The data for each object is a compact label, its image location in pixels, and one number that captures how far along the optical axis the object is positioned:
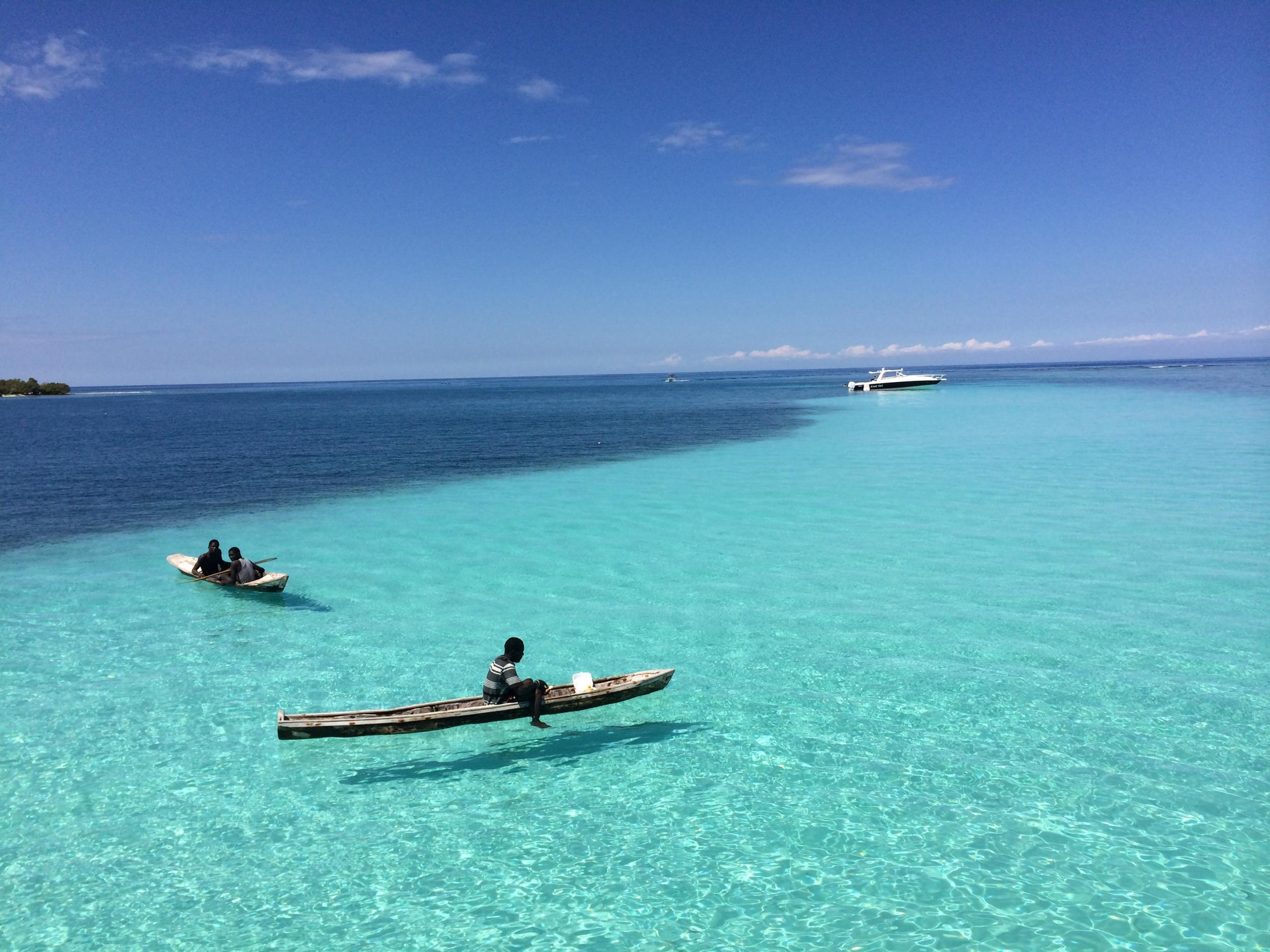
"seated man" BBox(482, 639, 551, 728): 13.95
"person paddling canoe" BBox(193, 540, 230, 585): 24.58
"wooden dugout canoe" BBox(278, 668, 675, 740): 13.40
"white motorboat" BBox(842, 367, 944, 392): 134.75
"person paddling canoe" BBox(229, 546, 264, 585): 23.56
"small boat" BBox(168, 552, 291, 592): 23.17
